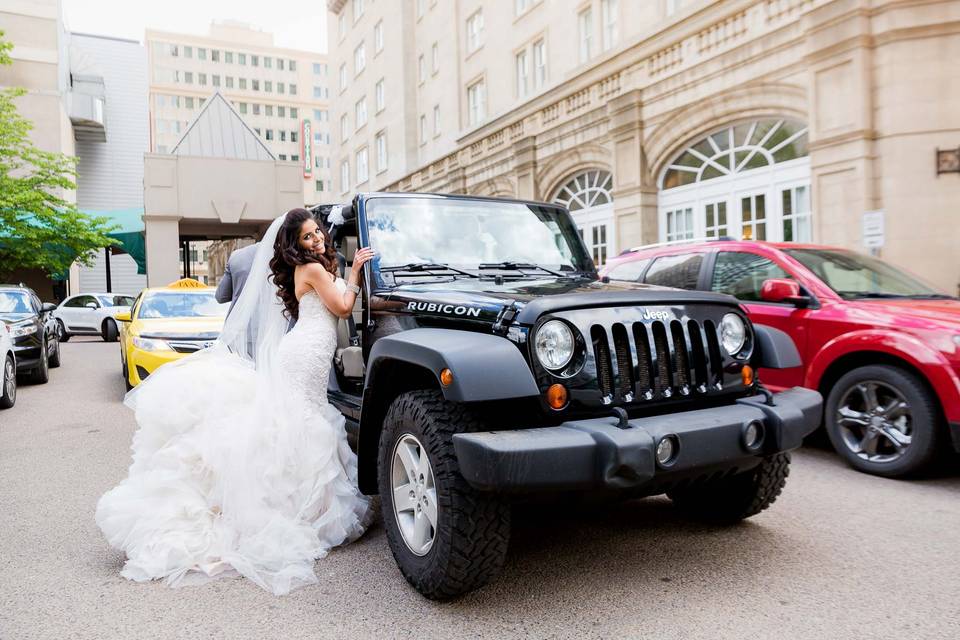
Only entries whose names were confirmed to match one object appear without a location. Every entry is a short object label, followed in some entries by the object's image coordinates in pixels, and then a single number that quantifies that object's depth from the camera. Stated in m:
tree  23.44
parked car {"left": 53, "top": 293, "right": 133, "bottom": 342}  22.97
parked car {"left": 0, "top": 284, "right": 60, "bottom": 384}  10.69
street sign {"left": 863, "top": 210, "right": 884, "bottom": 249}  8.41
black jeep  2.66
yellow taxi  8.47
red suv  4.75
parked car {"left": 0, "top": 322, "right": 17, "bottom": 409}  8.75
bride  3.55
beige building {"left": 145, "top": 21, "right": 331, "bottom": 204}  96.62
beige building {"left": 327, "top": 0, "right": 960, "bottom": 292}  10.74
